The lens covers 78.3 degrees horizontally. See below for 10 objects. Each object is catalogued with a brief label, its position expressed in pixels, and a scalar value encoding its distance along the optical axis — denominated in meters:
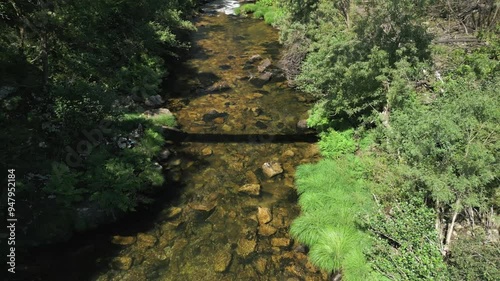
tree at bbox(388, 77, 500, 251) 8.28
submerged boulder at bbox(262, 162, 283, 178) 13.47
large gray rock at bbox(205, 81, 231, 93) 20.28
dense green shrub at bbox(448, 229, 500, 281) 6.97
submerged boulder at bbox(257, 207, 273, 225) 11.37
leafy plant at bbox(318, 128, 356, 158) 14.04
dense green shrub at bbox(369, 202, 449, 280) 7.62
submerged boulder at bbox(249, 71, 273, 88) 21.16
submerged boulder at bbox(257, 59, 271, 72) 22.74
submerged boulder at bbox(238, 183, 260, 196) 12.62
